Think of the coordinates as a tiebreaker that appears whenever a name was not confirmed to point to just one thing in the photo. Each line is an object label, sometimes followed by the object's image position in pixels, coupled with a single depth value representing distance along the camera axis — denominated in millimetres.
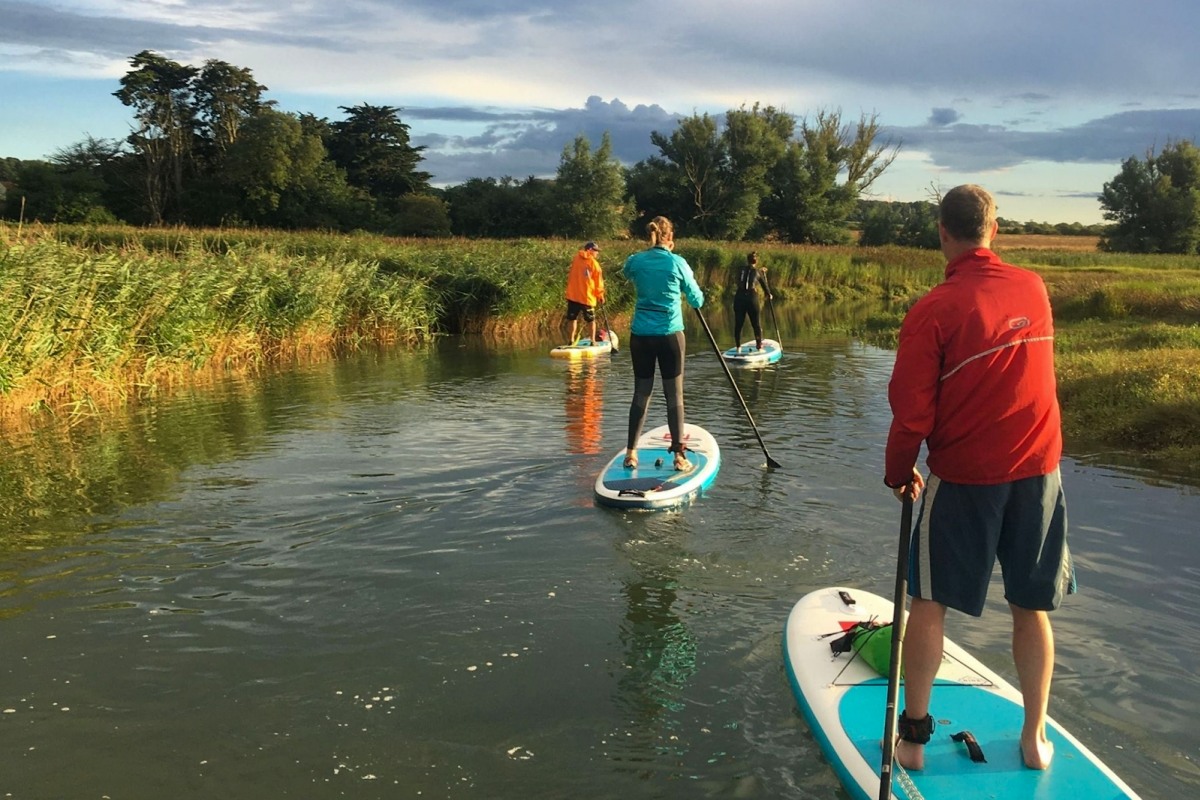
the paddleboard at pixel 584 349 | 17453
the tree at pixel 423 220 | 49438
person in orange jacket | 17188
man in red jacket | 3246
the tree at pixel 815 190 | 61406
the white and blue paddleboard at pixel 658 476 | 7457
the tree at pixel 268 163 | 50781
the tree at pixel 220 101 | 56375
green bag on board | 4305
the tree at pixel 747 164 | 59812
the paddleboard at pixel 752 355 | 17000
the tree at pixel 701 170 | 60625
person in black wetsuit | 17234
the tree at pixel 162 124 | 53094
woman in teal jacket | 7555
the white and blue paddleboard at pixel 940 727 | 3377
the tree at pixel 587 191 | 51562
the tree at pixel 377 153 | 58906
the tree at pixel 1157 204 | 60469
